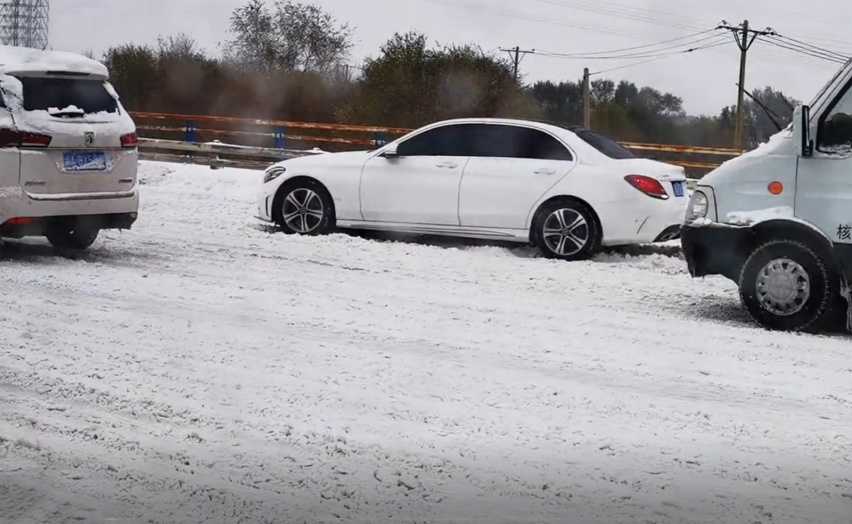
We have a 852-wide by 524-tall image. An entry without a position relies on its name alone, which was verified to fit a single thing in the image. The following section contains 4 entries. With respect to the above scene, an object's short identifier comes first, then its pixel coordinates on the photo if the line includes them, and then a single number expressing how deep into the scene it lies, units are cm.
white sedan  1041
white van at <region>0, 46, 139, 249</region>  859
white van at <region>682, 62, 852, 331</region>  706
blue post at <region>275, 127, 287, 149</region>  1936
